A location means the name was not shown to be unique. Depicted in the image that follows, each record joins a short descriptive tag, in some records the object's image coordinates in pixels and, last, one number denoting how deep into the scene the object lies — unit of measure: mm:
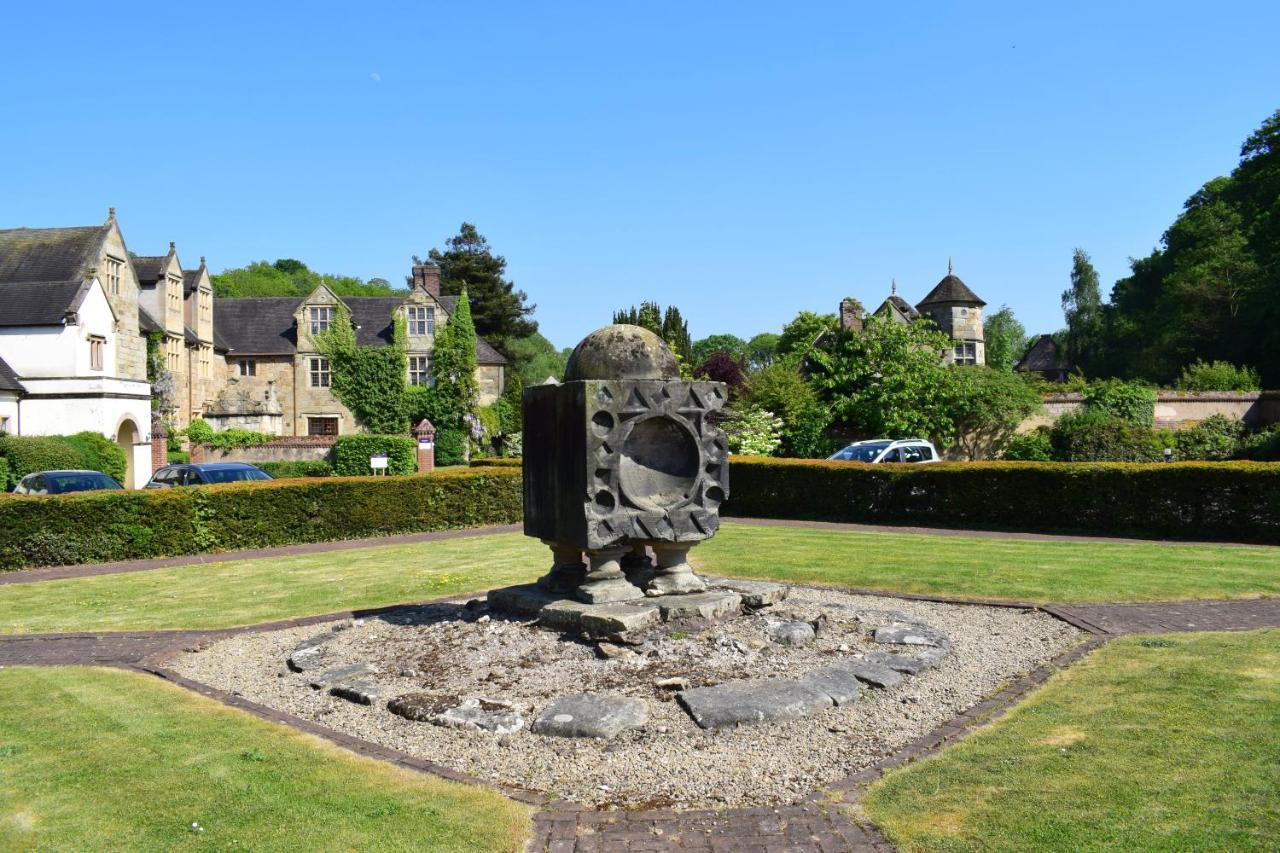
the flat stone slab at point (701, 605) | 10164
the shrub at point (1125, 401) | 38875
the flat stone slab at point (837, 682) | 8266
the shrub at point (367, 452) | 42062
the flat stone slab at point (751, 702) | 7734
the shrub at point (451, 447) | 49281
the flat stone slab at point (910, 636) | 10109
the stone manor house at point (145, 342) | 35812
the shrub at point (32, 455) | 30438
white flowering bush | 32469
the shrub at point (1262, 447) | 33438
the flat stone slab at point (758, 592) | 10977
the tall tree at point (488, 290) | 80231
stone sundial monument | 10227
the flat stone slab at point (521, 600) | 10688
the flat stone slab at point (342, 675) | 9156
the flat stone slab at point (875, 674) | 8688
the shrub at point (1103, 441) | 34812
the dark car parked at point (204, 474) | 24938
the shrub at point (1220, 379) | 43938
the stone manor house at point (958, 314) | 52125
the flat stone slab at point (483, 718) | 7773
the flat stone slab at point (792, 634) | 9905
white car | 27250
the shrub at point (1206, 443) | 35594
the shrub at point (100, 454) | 32938
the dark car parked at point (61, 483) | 23781
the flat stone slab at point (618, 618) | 9680
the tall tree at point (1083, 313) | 71875
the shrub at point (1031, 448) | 36625
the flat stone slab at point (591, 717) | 7605
